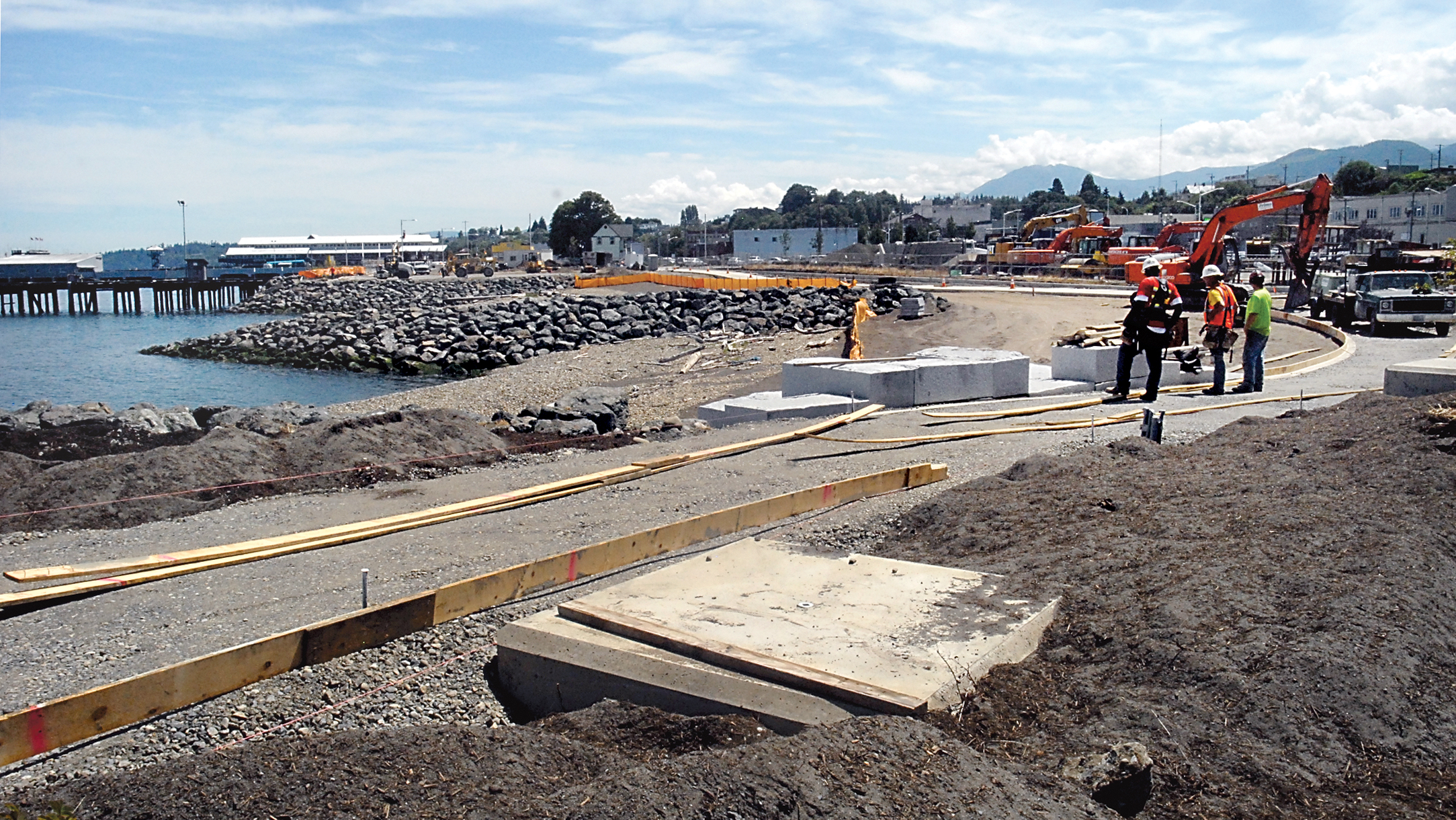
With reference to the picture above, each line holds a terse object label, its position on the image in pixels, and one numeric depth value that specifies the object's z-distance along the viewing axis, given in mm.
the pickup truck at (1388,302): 24547
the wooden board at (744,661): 4688
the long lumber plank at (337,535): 7633
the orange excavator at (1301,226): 29109
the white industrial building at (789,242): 124500
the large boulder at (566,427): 16156
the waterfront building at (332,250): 164875
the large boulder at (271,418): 17484
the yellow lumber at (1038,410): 13867
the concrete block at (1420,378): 11219
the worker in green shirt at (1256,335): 14406
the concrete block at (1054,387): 16328
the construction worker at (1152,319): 14133
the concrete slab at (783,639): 4949
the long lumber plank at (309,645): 5184
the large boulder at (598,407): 18016
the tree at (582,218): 125750
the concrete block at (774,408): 14750
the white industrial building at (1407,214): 74750
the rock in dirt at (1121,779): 4027
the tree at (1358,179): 123169
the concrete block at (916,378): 15203
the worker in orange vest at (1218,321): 14914
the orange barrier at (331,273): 114938
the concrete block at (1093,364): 16781
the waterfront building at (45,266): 129125
